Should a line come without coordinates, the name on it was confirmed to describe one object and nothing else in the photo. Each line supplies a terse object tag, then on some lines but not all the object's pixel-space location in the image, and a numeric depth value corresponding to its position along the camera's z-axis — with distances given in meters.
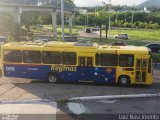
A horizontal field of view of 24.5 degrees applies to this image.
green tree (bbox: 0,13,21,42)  50.88
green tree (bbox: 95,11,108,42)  94.88
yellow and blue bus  24.31
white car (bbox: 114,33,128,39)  74.81
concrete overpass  62.34
